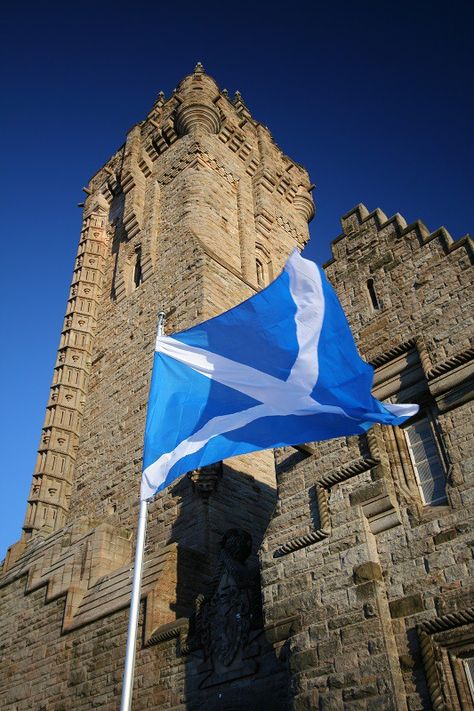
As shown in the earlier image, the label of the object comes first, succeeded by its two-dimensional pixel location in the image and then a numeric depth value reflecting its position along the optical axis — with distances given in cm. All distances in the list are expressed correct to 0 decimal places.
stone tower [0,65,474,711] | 632
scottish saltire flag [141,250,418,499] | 693
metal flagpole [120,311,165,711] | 572
